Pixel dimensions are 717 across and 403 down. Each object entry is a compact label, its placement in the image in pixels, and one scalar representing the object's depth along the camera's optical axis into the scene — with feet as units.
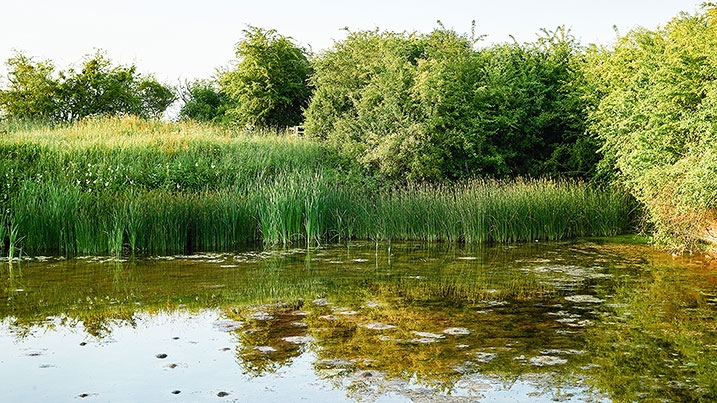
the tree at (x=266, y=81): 75.10
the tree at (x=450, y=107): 50.44
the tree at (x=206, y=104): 88.22
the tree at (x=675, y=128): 30.96
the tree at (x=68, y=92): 79.10
